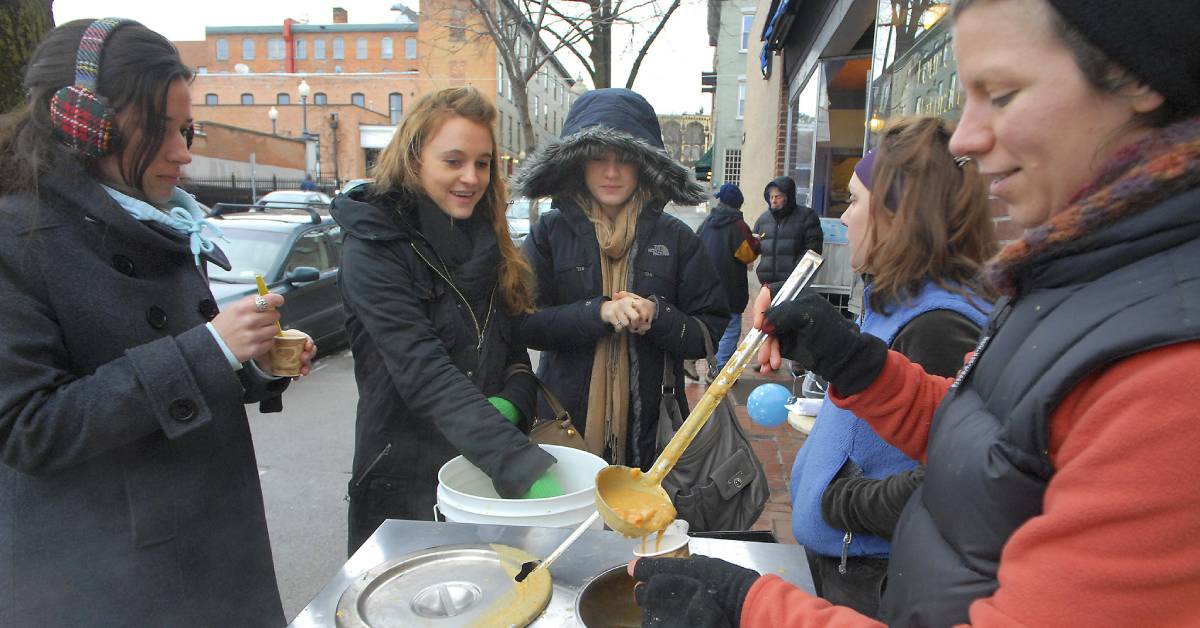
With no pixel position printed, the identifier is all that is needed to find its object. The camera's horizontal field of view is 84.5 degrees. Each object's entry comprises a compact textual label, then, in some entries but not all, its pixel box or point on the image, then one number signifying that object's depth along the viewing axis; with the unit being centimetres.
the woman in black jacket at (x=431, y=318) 167
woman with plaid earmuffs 123
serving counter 107
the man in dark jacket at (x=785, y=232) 695
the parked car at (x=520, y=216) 1462
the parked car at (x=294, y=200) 1415
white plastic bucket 138
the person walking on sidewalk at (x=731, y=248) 680
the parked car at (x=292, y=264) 634
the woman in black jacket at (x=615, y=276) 243
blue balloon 201
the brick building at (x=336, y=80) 4075
